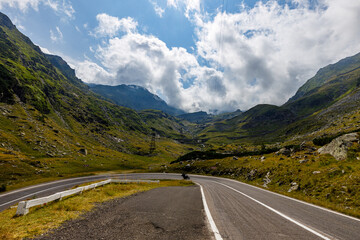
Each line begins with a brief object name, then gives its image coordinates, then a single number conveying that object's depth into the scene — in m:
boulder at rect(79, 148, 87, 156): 110.25
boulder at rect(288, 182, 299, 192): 20.43
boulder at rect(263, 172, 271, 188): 28.25
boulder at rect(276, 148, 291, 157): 36.38
